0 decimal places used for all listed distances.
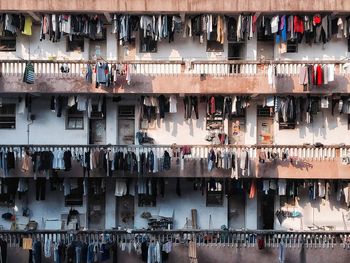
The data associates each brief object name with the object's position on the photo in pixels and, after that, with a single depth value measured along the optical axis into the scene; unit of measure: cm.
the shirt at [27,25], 2248
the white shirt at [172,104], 2244
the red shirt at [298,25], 2203
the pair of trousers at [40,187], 2294
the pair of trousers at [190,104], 2283
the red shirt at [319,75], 2142
